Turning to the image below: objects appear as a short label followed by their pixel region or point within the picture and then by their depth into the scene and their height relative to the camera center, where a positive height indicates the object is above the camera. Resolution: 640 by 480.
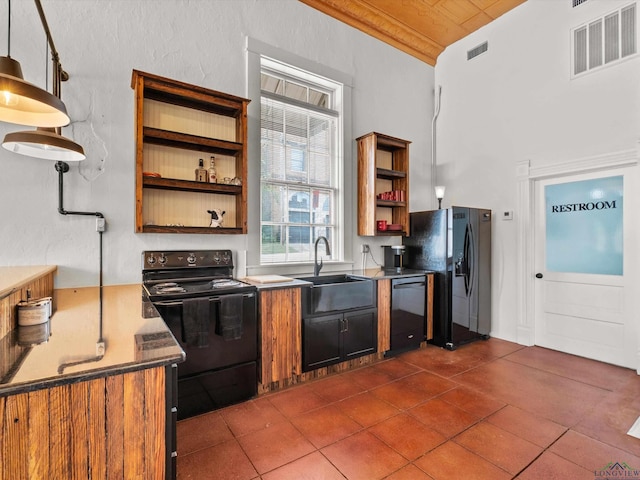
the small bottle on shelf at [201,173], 3.03 +0.60
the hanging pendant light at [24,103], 1.42 +0.68
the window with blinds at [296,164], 3.57 +0.86
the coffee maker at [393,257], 4.15 -0.22
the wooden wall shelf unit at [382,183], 3.94 +0.72
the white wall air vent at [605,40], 3.21 +2.02
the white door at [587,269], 3.24 -0.30
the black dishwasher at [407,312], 3.56 -0.80
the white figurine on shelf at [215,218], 3.12 +0.20
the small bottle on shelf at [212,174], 3.05 +0.60
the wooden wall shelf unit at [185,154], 2.70 +0.77
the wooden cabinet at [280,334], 2.70 -0.79
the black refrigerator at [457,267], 3.86 -0.32
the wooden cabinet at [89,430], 0.88 -0.55
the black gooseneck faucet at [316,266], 3.49 -0.29
